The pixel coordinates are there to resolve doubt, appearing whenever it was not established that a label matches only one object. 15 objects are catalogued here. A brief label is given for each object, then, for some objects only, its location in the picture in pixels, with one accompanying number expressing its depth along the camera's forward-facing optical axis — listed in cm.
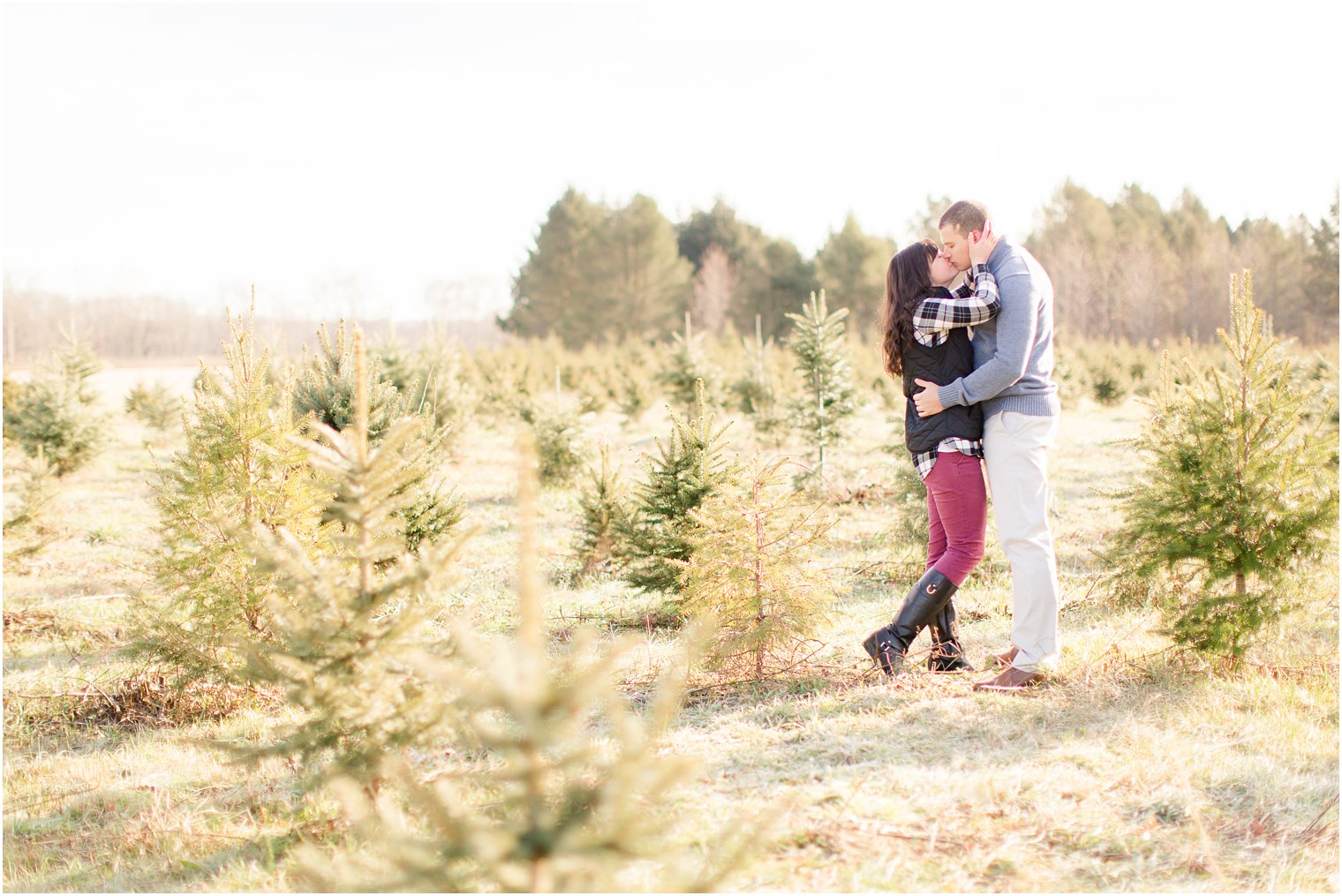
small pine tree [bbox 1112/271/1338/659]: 449
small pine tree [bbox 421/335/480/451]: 1454
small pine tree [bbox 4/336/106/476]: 1367
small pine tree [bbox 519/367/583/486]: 1253
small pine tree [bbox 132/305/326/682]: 492
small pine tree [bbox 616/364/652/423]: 1986
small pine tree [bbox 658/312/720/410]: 1717
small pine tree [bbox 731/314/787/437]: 1631
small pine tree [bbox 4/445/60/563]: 842
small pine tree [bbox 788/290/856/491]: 1121
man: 425
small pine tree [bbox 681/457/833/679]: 475
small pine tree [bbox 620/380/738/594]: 638
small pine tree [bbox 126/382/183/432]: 1847
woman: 446
